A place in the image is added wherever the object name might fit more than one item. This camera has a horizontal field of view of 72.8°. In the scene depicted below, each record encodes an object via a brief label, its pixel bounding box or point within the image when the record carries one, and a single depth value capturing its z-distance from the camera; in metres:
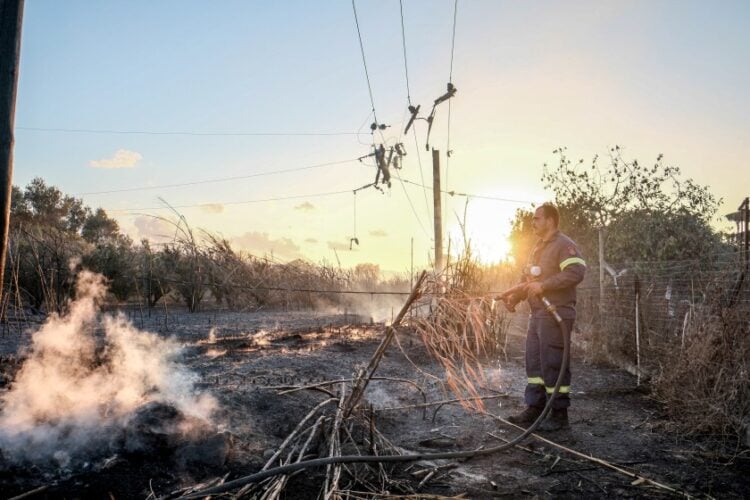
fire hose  2.90
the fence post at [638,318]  7.64
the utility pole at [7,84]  4.16
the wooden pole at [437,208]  16.94
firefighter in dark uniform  5.43
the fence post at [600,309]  9.50
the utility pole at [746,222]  8.38
